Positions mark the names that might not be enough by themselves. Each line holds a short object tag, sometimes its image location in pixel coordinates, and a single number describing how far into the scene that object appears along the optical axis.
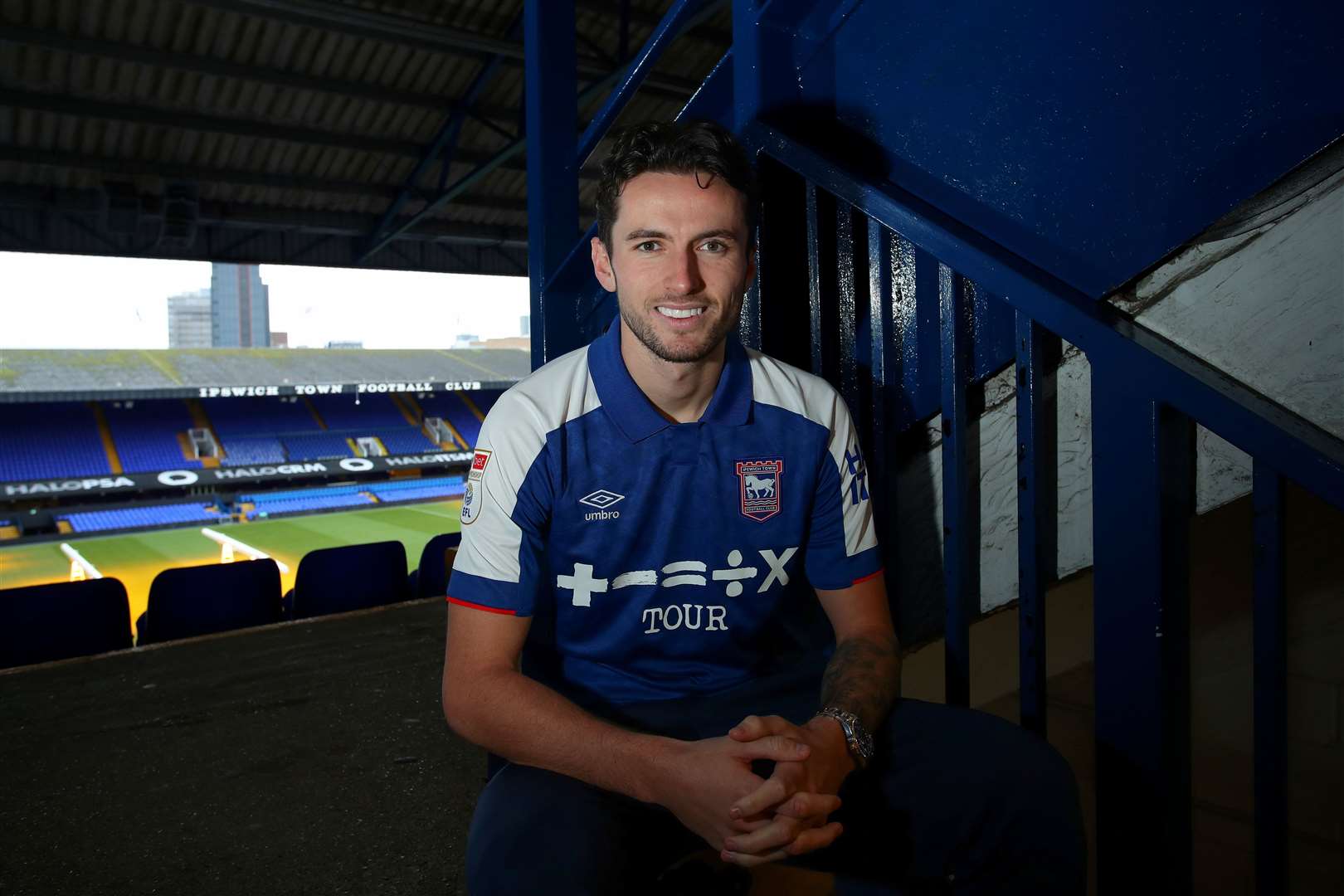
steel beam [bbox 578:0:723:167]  2.42
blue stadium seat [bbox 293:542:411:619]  5.31
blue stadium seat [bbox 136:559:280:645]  4.59
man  1.60
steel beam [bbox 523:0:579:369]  3.43
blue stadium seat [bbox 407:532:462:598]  5.79
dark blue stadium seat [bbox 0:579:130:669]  4.09
